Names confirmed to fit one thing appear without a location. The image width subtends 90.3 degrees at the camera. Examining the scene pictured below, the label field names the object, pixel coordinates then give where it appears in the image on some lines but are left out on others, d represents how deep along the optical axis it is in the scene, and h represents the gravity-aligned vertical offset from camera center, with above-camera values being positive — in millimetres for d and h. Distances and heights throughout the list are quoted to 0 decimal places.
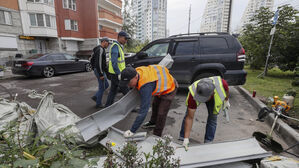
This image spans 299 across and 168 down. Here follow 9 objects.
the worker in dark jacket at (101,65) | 3682 -195
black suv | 4336 +70
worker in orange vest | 1934 -409
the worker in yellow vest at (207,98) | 1805 -550
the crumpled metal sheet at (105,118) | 2062 -869
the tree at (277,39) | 8078 +1164
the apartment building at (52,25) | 13773 +3529
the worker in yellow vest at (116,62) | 3348 -108
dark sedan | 7680 -462
